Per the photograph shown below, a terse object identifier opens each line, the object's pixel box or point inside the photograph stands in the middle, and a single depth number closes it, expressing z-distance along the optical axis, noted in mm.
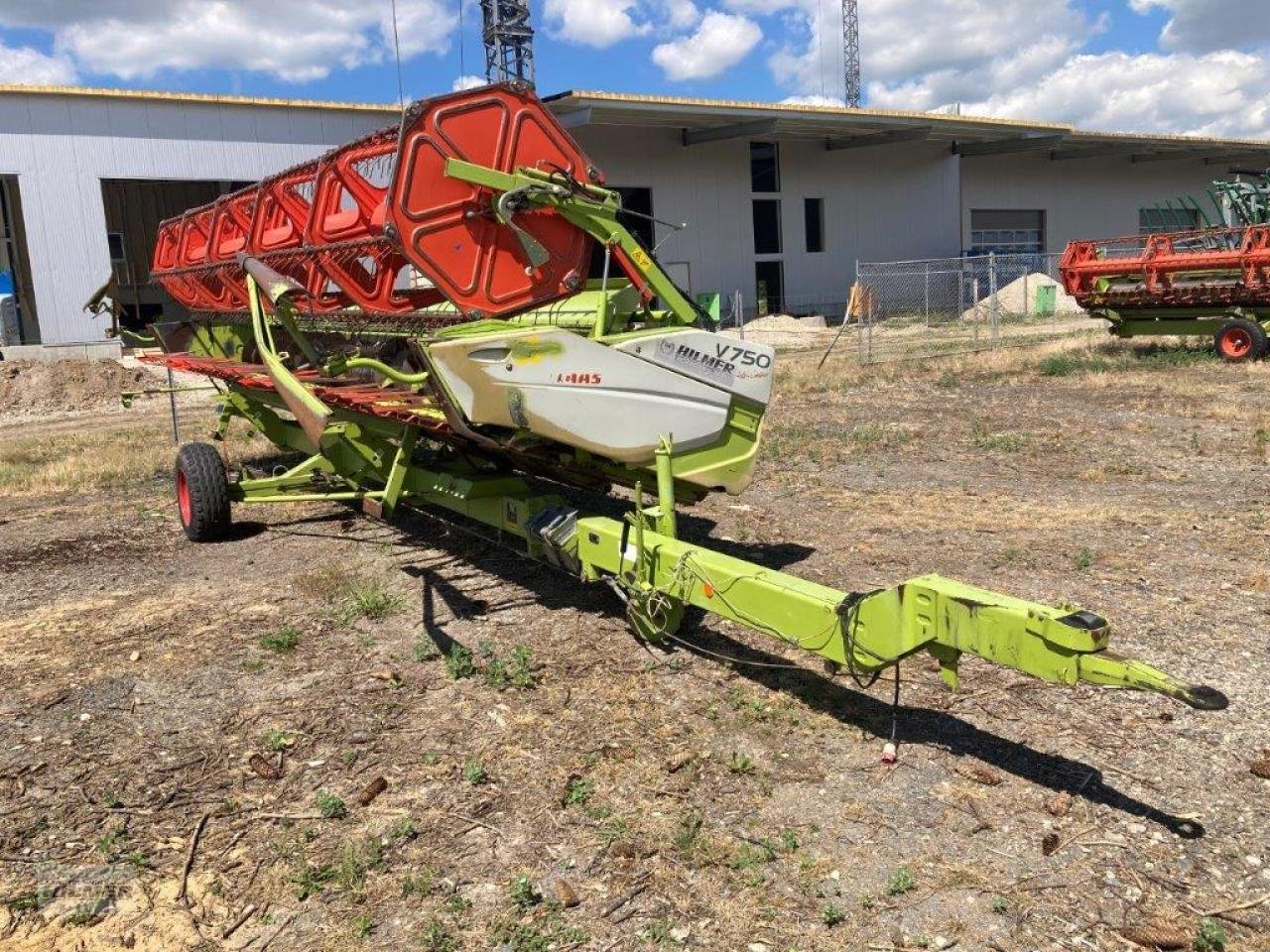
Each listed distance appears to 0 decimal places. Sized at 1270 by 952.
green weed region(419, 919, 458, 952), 2990
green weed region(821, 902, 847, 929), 3023
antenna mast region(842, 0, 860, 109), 71938
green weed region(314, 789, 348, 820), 3703
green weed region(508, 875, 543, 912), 3174
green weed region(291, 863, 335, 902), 3275
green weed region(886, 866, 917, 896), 3146
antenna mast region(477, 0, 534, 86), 42719
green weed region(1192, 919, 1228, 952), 2834
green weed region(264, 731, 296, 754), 4223
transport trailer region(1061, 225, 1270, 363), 15562
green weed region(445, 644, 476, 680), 4840
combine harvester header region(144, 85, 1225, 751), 3676
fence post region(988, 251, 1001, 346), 20219
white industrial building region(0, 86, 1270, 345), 23500
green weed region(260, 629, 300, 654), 5293
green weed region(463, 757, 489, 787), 3896
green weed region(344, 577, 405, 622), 5773
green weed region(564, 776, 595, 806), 3744
